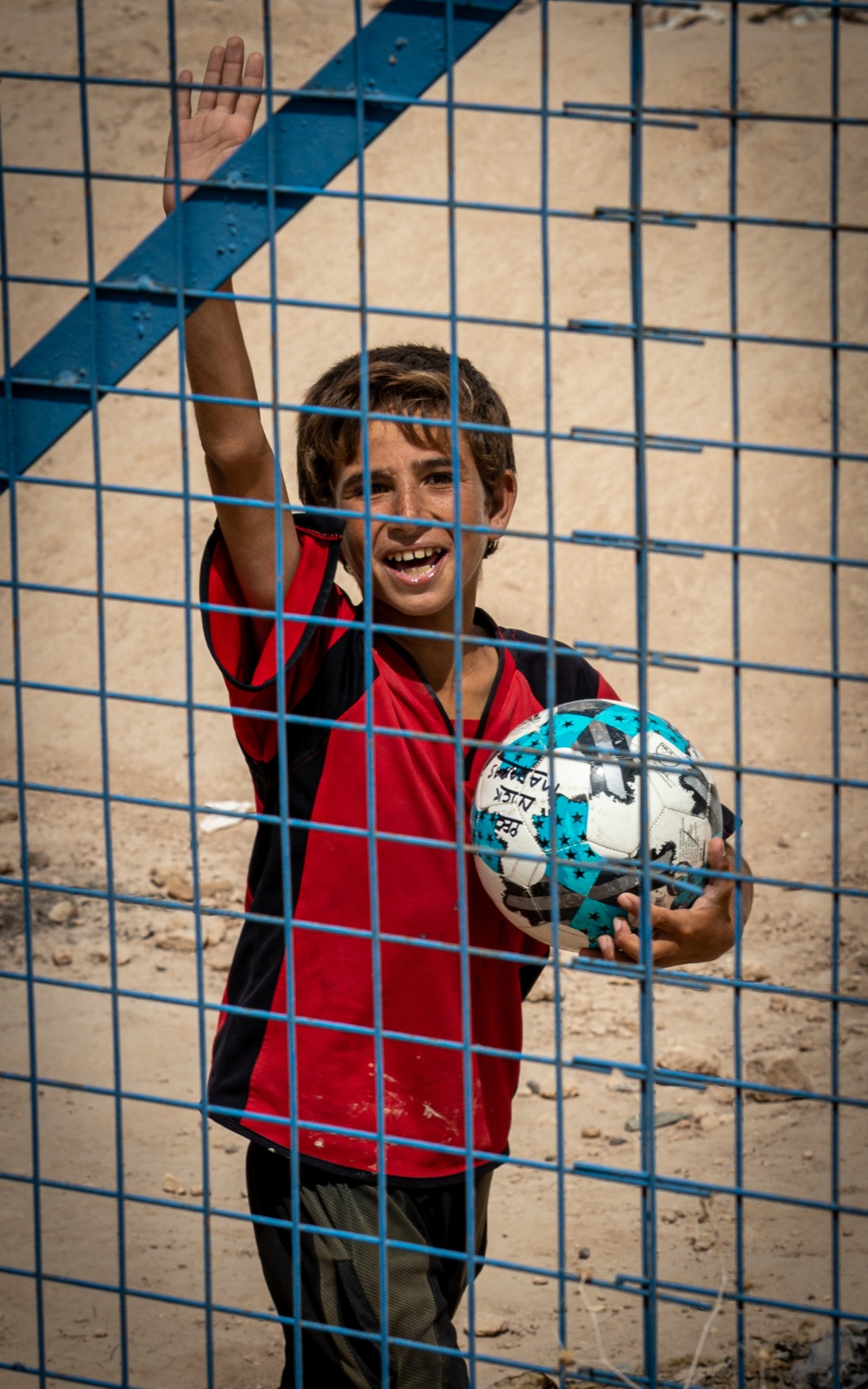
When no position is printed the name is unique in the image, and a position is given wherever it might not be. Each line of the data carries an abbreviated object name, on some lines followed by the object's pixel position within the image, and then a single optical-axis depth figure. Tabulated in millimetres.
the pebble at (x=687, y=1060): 7957
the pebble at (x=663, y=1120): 7535
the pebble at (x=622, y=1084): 7867
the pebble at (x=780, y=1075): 7781
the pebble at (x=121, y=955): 8945
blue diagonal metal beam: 3174
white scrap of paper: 10102
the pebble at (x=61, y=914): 9227
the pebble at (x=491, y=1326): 6180
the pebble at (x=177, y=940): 9016
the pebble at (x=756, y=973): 8727
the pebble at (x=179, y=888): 9398
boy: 4187
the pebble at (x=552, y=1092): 7789
